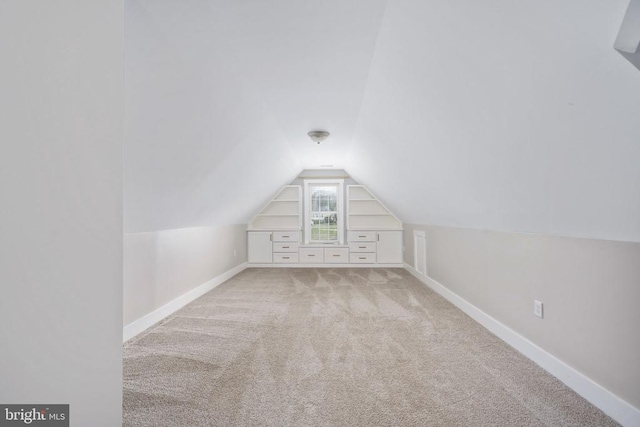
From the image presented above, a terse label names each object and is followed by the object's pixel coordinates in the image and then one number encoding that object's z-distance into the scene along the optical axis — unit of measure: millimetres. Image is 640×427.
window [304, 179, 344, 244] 6160
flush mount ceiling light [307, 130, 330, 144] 3303
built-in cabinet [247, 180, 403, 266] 5805
